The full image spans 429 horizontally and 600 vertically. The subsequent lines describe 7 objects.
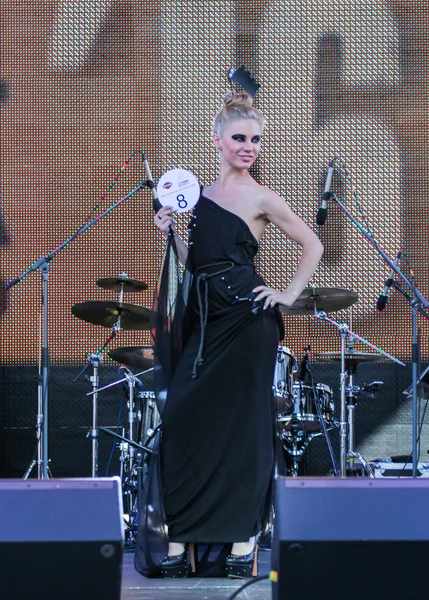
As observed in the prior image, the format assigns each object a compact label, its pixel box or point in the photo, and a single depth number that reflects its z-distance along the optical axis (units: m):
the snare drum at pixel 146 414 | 11.08
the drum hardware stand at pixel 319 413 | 12.40
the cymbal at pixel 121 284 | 12.23
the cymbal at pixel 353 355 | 12.55
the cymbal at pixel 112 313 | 12.03
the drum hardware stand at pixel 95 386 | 11.73
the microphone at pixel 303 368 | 12.94
